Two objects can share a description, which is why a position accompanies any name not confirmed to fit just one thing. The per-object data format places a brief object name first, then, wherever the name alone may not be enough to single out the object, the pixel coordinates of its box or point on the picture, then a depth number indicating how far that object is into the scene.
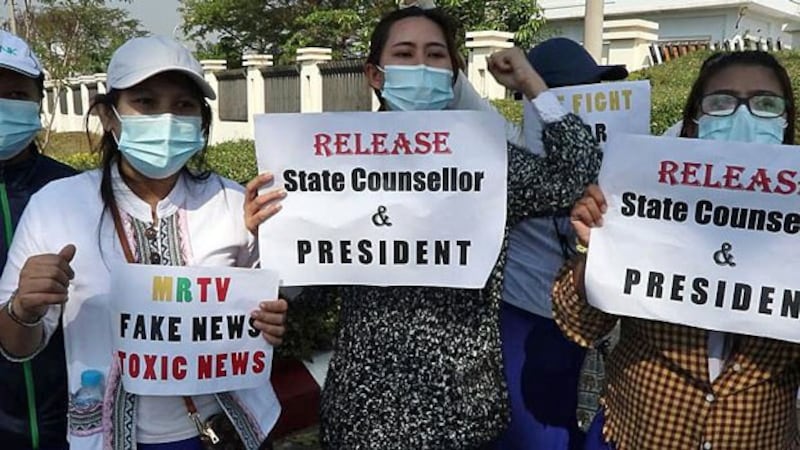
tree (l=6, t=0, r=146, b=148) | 19.36
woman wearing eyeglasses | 1.87
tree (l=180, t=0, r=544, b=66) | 18.80
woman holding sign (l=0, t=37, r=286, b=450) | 1.90
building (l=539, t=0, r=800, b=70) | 22.78
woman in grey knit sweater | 2.04
